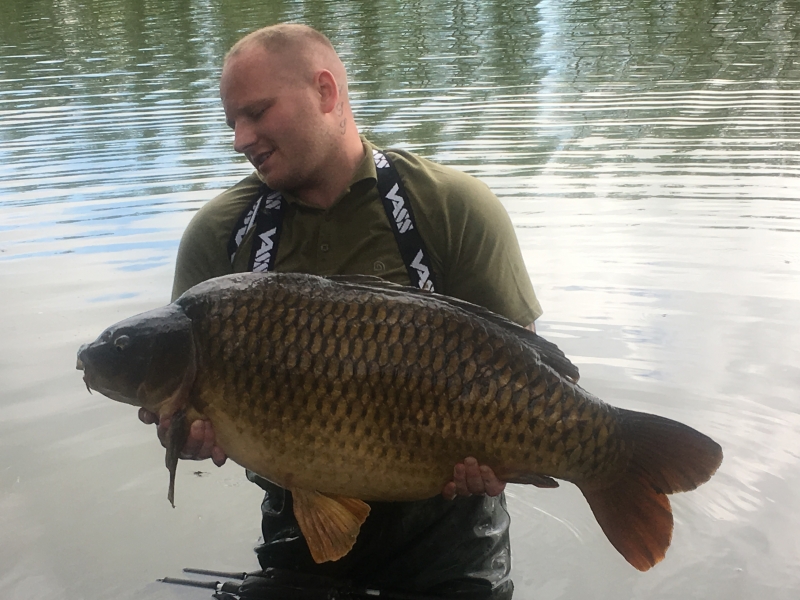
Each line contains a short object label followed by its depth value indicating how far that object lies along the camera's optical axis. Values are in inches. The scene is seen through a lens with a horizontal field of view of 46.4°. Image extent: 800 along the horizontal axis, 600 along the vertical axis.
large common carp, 71.6
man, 86.5
